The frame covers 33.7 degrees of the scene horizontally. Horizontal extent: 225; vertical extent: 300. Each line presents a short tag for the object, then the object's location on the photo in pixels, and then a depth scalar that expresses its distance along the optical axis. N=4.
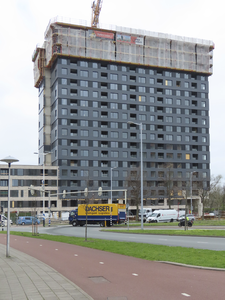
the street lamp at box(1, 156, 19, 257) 16.11
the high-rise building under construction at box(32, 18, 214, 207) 97.06
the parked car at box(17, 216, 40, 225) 70.38
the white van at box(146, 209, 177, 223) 61.20
